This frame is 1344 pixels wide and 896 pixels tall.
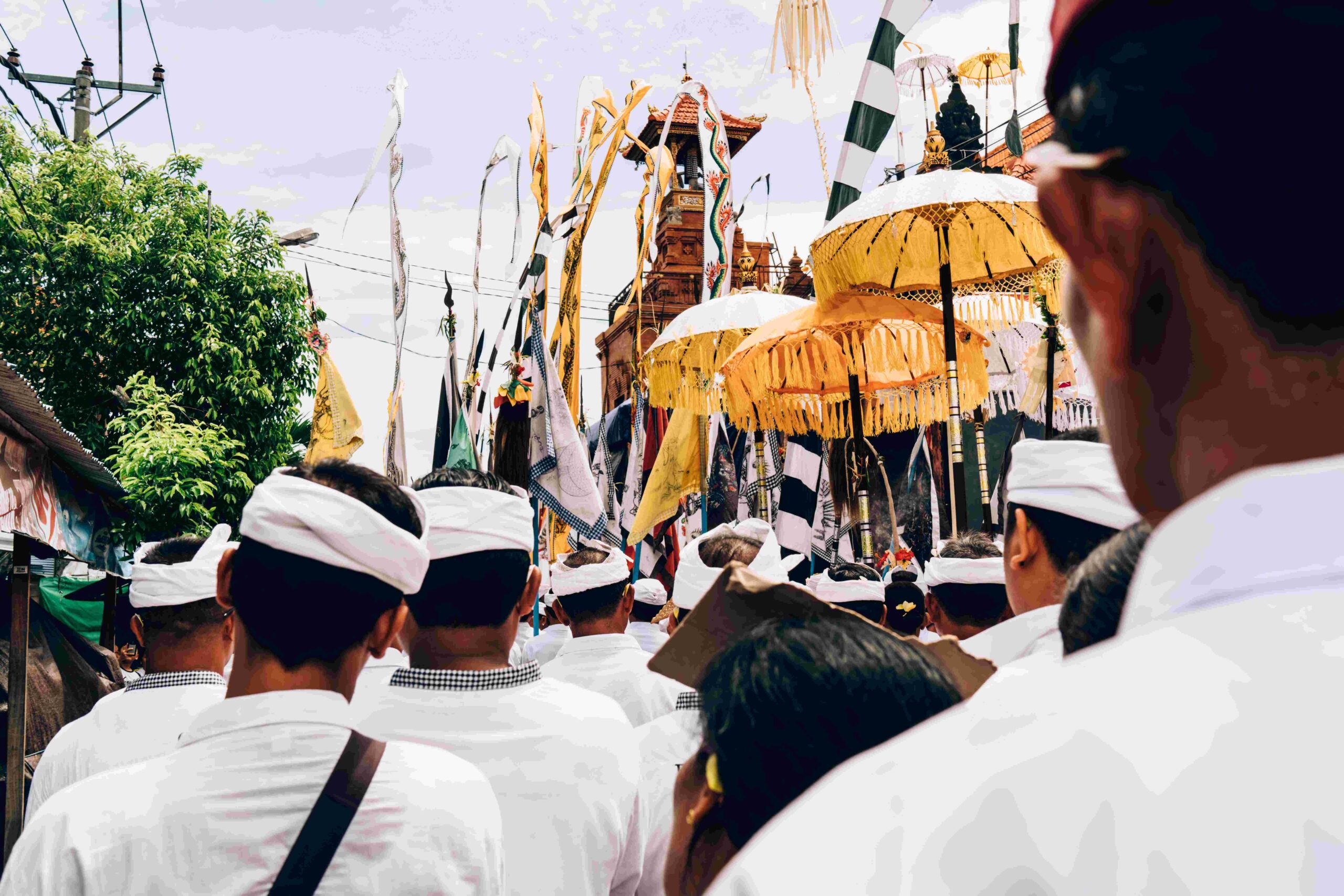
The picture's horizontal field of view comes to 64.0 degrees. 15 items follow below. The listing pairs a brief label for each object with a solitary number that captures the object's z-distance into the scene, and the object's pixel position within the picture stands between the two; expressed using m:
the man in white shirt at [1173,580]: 0.48
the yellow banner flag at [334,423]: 6.36
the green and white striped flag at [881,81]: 4.97
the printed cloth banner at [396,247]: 6.67
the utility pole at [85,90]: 17.22
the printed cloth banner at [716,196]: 7.61
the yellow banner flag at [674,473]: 7.00
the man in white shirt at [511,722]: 2.25
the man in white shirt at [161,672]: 3.04
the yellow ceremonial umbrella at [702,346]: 6.87
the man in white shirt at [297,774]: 1.58
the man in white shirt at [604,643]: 4.02
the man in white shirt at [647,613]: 5.68
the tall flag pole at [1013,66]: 4.36
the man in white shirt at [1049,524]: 2.54
